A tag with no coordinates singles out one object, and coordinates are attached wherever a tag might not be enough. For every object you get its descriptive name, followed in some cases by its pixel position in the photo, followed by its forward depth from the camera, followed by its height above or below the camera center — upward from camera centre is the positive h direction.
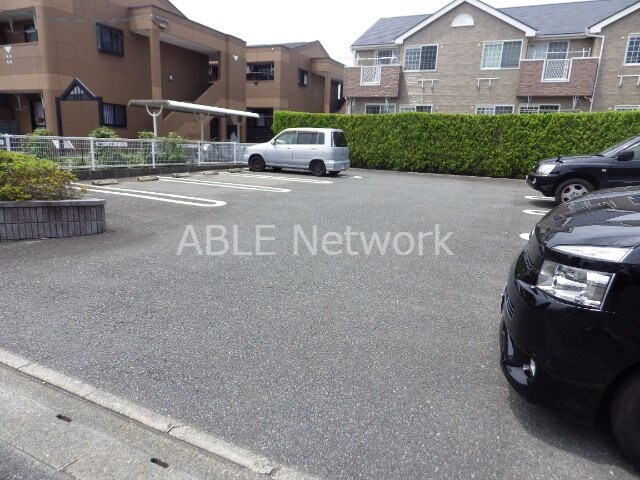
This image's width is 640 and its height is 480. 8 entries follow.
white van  13.86 -0.33
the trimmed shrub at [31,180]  5.16 -0.60
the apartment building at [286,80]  27.88 +4.20
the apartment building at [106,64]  15.84 +2.97
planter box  5.12 -1.08
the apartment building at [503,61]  18.70 +4.19
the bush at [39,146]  9.82 -0.36
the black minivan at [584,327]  1.85 -0.76
